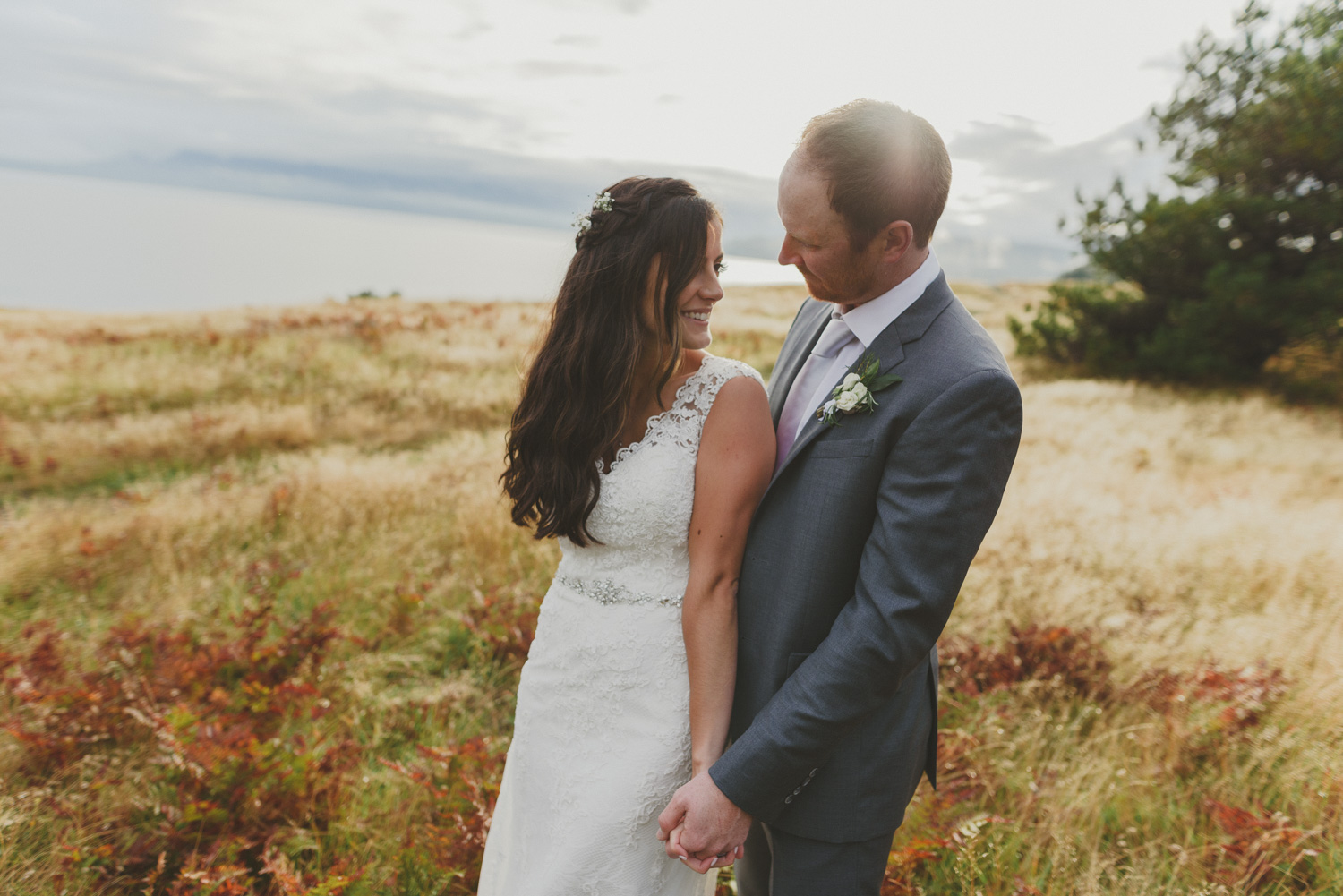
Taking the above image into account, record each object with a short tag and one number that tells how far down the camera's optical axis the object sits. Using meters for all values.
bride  2.20
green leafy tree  13.68
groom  1.74
